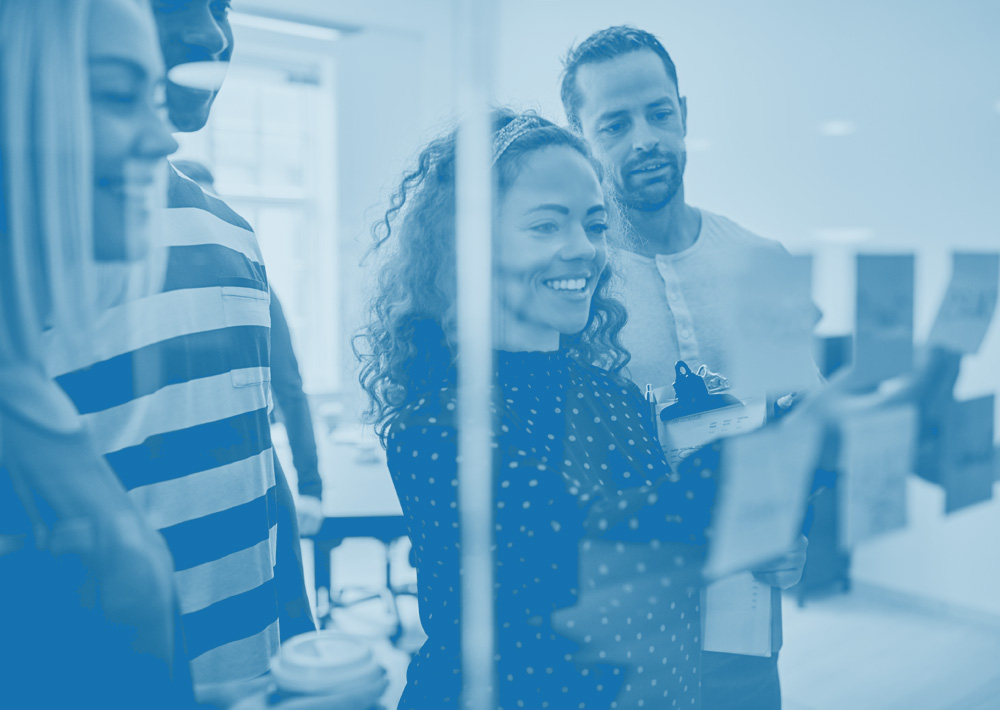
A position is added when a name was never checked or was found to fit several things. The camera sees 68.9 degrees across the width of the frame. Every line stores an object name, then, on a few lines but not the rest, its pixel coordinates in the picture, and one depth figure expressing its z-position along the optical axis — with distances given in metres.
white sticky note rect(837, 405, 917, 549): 0.84
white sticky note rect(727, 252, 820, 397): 0.80
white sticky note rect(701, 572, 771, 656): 0.85
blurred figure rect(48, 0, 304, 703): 0.63
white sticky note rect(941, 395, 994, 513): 0.92
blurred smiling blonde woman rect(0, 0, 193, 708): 0.60
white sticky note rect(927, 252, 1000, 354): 0.89
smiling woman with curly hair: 0.71
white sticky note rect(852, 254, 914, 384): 0.84
